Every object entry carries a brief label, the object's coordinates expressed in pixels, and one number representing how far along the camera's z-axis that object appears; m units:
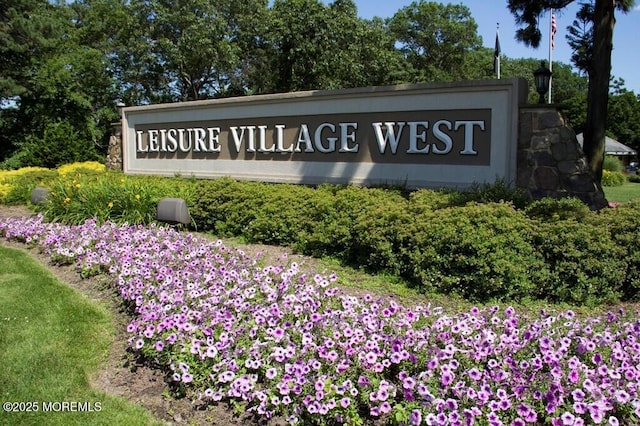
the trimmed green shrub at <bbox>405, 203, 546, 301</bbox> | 4.69
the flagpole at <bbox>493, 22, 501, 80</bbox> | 19.59
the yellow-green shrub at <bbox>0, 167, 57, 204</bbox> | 11.27
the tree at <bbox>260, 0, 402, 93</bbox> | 21.91
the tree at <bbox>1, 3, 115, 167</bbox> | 18.34
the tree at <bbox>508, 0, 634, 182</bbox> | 7.95
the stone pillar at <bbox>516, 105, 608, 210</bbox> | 6.54
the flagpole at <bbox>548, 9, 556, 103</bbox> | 21.00
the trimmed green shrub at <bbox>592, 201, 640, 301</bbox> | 4.71
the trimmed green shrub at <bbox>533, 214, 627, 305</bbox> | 4.62
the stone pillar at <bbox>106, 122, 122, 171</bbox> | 12.72
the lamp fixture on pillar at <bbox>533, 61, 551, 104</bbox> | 9.05
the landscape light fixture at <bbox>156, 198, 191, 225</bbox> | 7.66
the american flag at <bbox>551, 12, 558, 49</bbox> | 21.01
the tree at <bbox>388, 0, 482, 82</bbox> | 36.16
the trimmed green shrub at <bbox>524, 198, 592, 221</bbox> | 5.26
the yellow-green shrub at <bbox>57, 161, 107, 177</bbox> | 10.87
